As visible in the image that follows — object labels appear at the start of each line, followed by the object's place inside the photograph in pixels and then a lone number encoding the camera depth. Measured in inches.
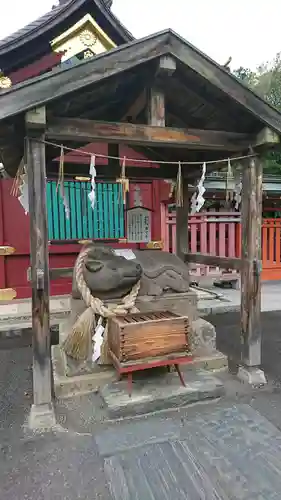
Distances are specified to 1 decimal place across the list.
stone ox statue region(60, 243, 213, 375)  153.3
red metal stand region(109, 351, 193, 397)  123.8
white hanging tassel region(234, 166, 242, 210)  171.5
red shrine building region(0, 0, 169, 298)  290.7
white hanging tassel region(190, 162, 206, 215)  141.9
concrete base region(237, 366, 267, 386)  145.4
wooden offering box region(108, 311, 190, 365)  125.0
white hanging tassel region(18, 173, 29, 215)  135.1
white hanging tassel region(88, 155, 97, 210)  127.1
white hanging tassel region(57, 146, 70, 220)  127.7
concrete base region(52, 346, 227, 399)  137.2
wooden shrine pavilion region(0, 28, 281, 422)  118.6
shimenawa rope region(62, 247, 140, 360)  139.3
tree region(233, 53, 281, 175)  610.5
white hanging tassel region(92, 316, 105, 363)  133.2
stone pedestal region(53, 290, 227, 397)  139.3
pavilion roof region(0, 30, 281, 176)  115.0
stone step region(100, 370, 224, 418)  123.0
